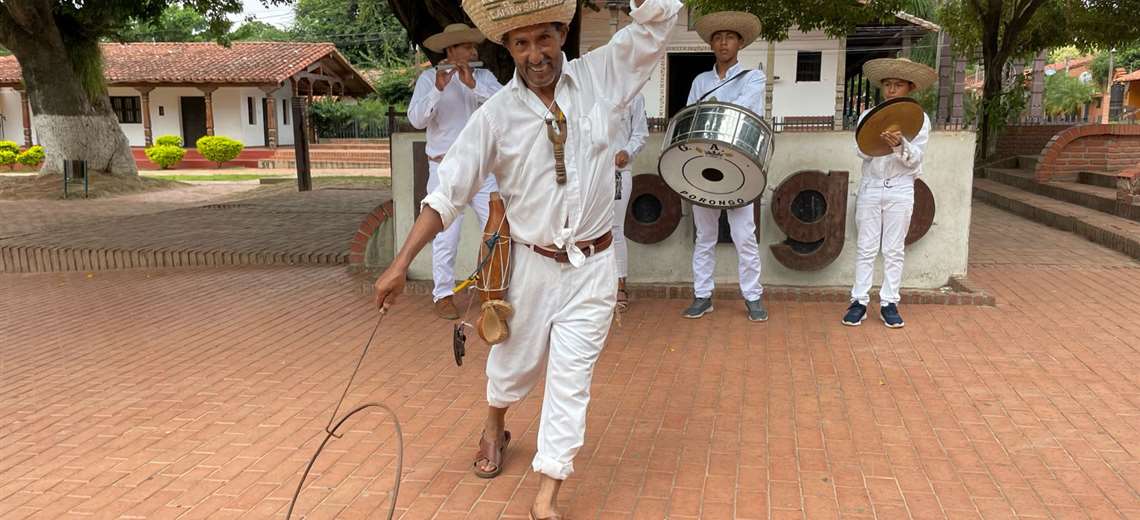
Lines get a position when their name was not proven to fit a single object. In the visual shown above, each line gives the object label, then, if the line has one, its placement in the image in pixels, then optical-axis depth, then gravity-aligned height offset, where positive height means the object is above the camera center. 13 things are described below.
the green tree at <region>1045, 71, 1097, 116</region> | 45.81 +1.18
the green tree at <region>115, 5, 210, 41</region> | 46.91 +4.56
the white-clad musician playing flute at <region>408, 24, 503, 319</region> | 6.27 +0.11
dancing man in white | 3.36 -0.24
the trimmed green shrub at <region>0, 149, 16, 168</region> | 28.80 -1.20
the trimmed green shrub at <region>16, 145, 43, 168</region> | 28.72 -1.15
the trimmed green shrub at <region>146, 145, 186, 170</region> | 29.33 -1.13
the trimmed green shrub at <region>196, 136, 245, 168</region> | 30.31 -0.94
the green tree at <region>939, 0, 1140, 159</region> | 17.72 +1.84
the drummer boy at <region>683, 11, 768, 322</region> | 6.21 +0.12
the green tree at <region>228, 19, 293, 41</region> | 53.69 +5.08
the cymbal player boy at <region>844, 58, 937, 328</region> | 5.93 -0.57
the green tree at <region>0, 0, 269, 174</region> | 17.80 +1.10
